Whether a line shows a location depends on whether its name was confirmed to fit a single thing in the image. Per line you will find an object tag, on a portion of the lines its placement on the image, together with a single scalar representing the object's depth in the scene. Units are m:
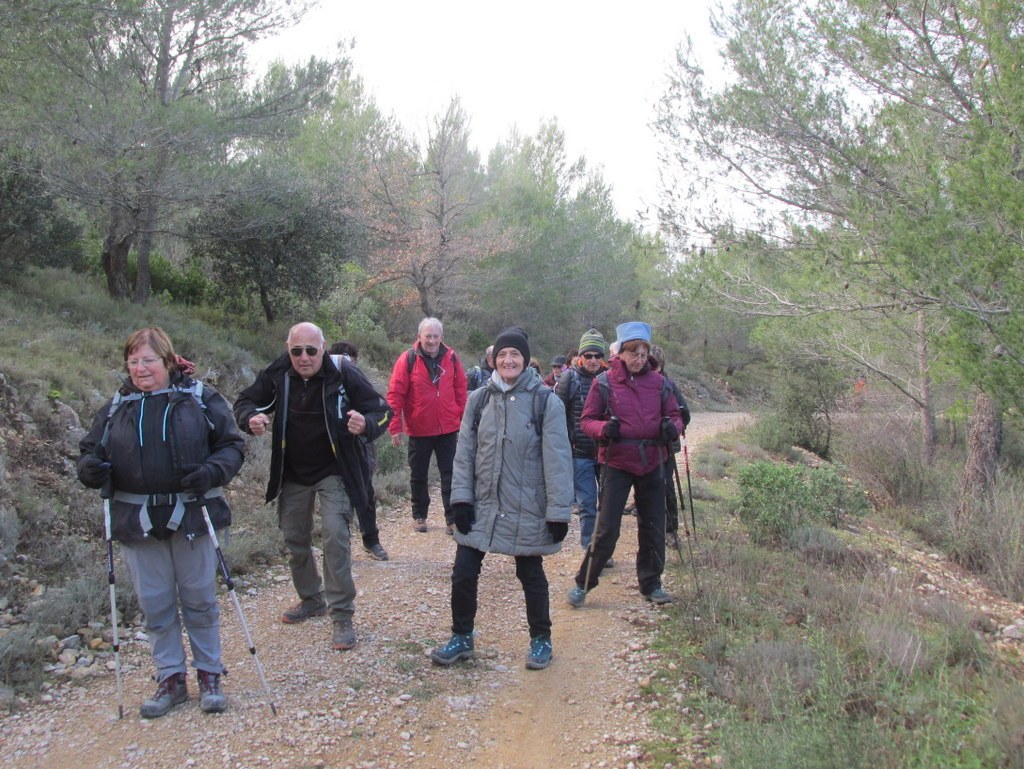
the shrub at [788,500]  7.31
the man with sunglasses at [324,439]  4.58
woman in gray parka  4.27
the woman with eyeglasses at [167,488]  3.70
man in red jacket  6.92
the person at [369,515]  4.90
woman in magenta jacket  5.23
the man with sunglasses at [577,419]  6.80
